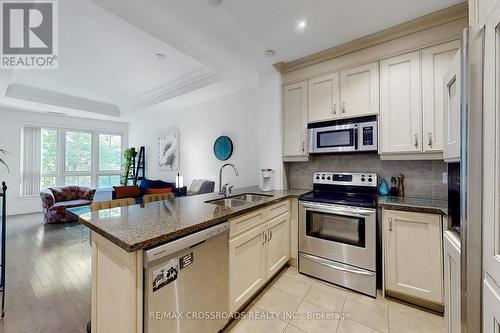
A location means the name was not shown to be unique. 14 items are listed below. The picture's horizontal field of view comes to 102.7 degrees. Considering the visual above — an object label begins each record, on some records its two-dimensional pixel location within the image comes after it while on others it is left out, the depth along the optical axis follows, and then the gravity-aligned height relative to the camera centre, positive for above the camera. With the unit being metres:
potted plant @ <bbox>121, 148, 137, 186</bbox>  6.05 +0.22
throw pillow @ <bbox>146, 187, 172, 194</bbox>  3.99 -0.50
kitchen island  0.98 -0.41
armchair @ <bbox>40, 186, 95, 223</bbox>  4.25 -0.79
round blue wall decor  4.06 +0.39
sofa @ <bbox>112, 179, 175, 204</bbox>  4.21 -0.51
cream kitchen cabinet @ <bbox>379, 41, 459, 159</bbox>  1.87 +0.65
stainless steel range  1.91 -0.70
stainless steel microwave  2.19 +0.36
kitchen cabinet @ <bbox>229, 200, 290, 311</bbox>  1.57 -0.77
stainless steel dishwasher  1.01 -0.69
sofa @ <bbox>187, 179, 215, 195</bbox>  4.04 -0.44
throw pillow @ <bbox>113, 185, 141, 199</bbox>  4.20 -0.55
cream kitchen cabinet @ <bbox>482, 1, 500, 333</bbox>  0.69 -0.03
